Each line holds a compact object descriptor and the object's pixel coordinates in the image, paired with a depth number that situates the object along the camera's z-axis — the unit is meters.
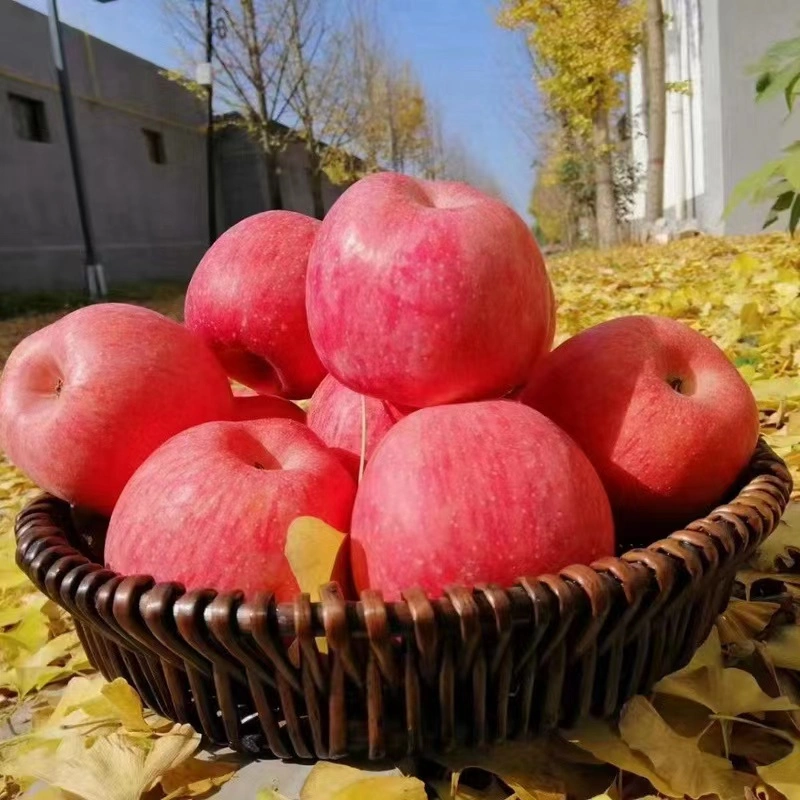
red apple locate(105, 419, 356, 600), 0.22
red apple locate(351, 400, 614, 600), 0.20
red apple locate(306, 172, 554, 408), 0.24
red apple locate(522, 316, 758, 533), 0.25
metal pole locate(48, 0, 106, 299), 8.67
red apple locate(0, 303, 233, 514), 0.27
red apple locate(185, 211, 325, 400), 0.31
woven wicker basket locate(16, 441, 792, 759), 0.17
